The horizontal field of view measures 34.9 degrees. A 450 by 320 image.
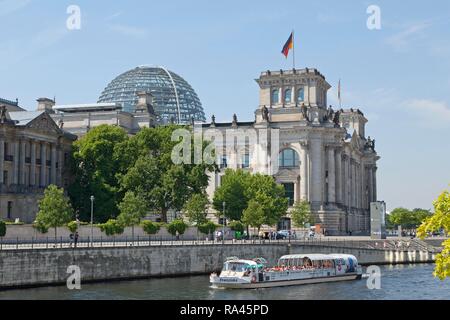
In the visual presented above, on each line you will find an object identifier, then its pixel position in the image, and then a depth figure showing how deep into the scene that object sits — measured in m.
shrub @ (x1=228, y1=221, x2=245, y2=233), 108.16
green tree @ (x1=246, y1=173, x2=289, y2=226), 113.88
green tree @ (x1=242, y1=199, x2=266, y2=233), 109.62
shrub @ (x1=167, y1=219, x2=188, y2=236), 92.31
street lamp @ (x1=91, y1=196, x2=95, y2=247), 80.07
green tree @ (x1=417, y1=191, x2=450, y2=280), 24.95
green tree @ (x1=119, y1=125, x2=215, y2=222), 104.12
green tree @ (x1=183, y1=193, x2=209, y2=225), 102.31
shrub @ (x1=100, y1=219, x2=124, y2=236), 83.38
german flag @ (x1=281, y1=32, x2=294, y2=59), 130.00
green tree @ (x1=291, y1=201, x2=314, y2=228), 131.62
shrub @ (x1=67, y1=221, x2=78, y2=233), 80.94
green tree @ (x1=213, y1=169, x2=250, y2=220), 117.62
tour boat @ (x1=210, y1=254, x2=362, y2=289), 66.75
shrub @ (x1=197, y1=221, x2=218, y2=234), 97.71
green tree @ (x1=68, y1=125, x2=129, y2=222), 104.94
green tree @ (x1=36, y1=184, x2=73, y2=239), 79.94
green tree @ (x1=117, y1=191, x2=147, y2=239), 88.56
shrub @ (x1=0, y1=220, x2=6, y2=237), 70.62
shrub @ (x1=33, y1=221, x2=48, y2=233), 77.69
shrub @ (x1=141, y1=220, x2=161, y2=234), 89.38
